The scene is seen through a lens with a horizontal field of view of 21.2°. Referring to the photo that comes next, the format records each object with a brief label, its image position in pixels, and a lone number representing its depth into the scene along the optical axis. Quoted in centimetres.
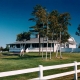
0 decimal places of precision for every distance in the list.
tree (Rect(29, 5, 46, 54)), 3641
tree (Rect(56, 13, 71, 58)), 3844
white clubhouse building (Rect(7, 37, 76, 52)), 7156
